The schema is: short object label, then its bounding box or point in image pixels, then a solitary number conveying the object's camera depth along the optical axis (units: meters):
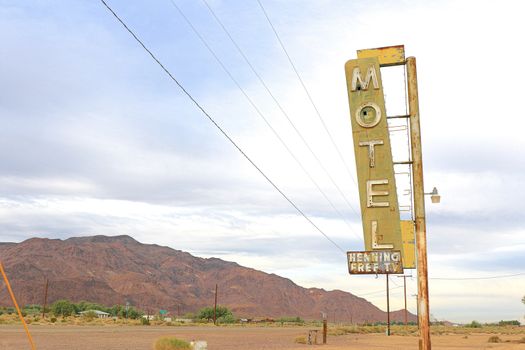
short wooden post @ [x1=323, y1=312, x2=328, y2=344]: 36.84
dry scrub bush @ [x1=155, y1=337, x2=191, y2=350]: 25.17
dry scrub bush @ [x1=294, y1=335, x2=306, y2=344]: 39.31
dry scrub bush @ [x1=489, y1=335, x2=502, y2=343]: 49.11
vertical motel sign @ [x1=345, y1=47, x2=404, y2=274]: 18.53
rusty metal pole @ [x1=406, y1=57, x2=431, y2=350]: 14.78
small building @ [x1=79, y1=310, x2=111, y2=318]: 101.14
